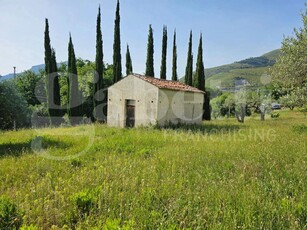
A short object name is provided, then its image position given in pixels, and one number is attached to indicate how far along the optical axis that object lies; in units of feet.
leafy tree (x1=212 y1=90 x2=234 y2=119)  169.93
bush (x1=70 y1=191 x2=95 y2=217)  13.23
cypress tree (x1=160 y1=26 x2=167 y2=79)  108.68
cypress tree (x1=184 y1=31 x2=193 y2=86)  110.42
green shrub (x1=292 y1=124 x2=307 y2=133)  47.74
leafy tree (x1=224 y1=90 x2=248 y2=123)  152.07
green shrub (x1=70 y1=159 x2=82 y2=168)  23.99
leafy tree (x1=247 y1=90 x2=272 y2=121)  142.31
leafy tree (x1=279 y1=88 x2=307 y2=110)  38.50
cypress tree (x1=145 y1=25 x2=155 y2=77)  104.06
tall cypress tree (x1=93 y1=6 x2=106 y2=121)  96.58
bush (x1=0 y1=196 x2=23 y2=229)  11.79
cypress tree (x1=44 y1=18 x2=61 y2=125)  97.91
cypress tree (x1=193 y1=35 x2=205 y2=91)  106.73
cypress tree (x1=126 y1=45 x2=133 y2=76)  112.57
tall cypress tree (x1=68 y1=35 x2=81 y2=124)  96.43
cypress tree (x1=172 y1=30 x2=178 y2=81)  112.37
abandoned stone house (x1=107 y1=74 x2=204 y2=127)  58.08
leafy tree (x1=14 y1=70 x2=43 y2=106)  148.56
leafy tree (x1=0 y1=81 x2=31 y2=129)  70.69
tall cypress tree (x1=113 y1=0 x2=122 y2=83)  97.42
